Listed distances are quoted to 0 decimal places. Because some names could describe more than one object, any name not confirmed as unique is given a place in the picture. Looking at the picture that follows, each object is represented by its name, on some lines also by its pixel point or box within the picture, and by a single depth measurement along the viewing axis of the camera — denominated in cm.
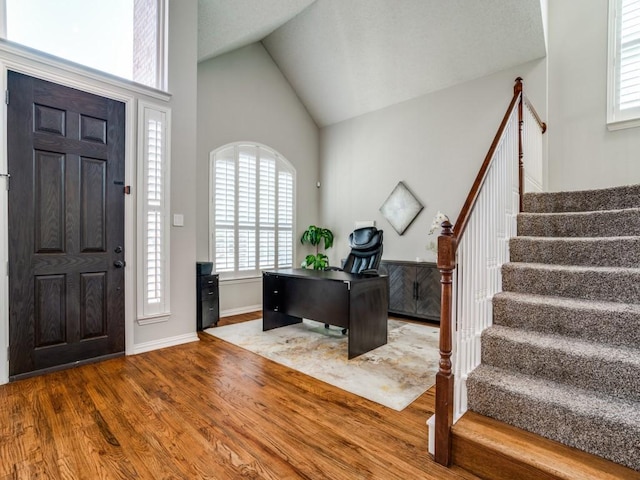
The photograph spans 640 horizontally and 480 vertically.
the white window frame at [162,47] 343
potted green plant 566
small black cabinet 415
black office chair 397
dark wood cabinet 446
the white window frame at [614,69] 358
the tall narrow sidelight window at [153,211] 329
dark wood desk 315
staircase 147
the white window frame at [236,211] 487
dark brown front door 266
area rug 252
